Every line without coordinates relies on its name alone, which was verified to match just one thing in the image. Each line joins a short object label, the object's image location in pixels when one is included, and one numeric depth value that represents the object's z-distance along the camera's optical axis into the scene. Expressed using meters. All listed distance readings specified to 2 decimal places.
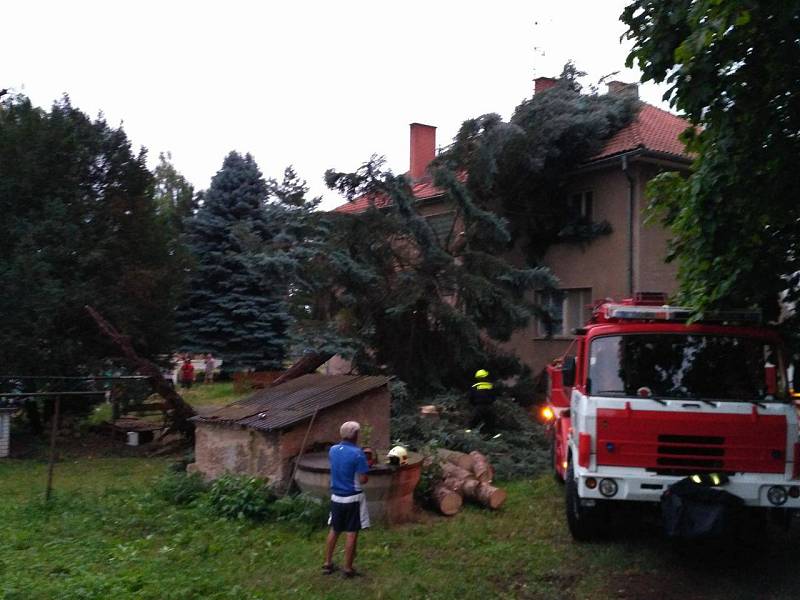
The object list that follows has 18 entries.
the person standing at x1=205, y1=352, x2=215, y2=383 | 35.93
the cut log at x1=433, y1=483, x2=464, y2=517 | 10.30
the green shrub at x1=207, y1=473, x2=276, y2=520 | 9.71
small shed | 10.47
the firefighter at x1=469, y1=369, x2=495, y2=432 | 15.91
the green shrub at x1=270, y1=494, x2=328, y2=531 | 9.34
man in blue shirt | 7.59
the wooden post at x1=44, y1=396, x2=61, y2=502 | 10.47
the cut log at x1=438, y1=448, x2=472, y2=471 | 11.63
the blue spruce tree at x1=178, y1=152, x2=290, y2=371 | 34.91
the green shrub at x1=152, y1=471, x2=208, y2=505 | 10.76
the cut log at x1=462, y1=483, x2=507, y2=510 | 10.60
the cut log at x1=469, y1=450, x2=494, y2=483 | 11.34
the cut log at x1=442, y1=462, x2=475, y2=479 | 11.08
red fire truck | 7.81
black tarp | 7.17
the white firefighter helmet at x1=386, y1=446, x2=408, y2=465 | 9.70
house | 21.06
